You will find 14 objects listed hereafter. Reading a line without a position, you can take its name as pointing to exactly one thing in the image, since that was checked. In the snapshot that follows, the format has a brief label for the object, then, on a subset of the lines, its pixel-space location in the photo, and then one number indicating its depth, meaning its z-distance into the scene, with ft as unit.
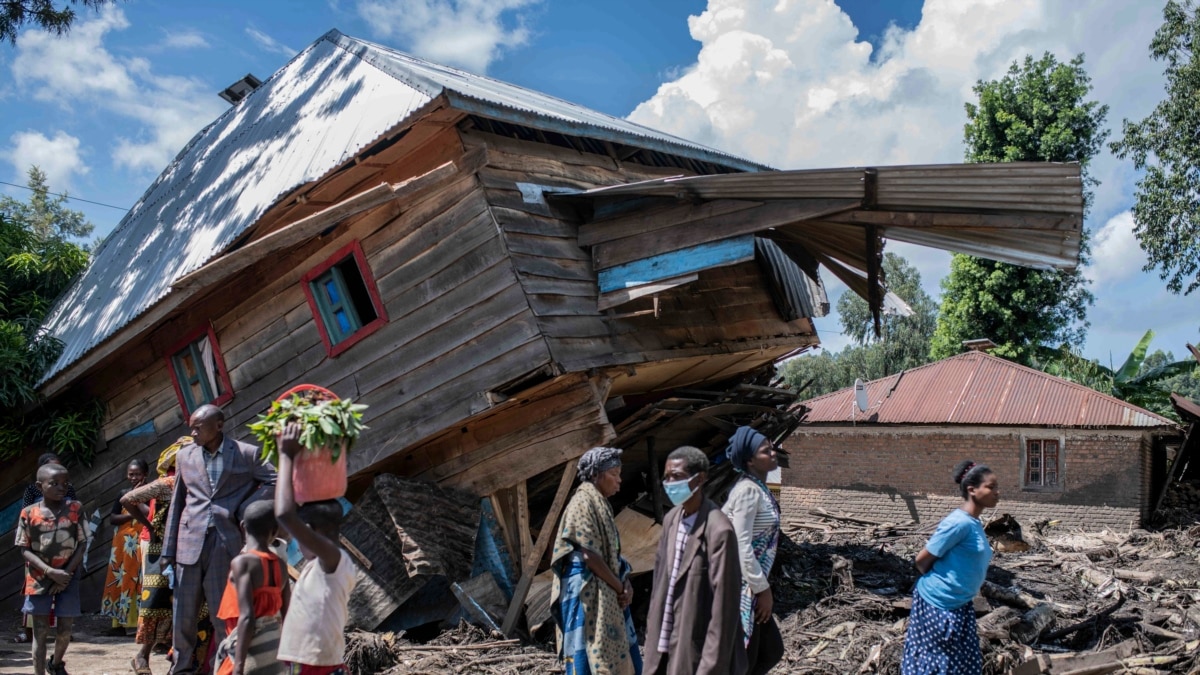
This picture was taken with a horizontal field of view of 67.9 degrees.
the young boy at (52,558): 20.06
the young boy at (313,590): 12.10
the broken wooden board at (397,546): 25.27
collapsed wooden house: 24.21
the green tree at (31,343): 33.35
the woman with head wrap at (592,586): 15.65
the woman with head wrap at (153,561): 20.25
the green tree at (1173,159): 71.36
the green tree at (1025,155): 81.00
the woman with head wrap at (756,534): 14.99
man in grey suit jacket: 17.70
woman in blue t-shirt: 15.80
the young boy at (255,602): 13.29
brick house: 57.36
